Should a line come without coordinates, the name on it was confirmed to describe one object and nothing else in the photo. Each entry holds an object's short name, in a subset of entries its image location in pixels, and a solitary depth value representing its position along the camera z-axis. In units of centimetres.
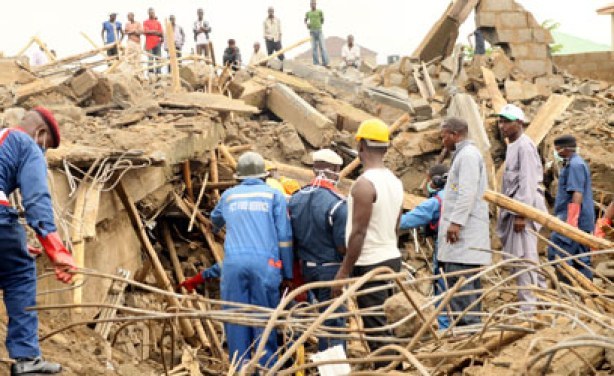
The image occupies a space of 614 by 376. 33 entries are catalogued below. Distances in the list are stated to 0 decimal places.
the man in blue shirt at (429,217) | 786
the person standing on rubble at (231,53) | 1986
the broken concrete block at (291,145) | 1306
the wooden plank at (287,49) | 1795
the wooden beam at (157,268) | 855
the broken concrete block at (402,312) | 472
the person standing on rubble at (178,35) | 2150
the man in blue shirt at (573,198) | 882
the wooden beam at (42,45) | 1988
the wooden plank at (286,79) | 1607
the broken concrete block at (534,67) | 1834
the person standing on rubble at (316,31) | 2094
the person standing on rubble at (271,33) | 2139
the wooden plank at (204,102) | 1112
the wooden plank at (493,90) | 1534
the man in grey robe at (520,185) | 807
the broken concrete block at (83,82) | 1137
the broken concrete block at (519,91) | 1605
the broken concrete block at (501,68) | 1728
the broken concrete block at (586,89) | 1716
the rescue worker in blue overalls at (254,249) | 690
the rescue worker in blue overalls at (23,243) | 517
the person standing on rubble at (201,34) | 2133
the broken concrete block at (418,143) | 1317
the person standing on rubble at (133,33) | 1978
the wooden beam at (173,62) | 1263
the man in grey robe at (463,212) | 728
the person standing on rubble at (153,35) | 2073
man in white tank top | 638
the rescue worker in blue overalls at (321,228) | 683
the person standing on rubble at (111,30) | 2136
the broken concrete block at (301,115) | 1354
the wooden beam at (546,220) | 555
